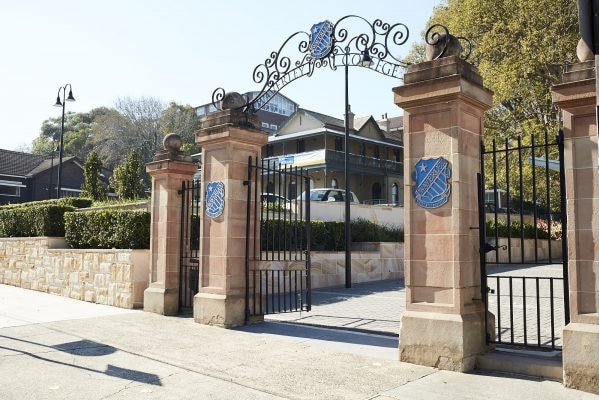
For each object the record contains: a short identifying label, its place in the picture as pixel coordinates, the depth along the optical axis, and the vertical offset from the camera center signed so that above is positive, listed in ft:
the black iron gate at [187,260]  34.09 -1.58
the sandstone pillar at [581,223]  16.81 +0.45
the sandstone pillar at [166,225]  34.01 +0.78
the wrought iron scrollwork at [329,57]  27.89 +10.46
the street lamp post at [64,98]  73.41 +19.93
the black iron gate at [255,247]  29.76 -0.61
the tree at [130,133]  161.99 +33.05
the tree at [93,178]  75.20 +8.71
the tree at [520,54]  57.16 +21.19
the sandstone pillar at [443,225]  19.74 +0.46
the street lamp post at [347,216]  48.08 +1.90
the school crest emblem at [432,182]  20.52 +2.20
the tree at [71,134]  198.59 +43.96
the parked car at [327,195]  77.61 +6.38
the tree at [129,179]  68.20 +7.79
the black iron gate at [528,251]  20.47 -1.45
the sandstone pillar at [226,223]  29.01 +0.76
